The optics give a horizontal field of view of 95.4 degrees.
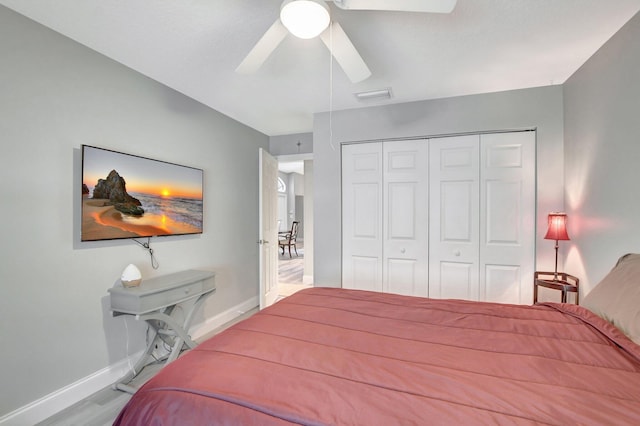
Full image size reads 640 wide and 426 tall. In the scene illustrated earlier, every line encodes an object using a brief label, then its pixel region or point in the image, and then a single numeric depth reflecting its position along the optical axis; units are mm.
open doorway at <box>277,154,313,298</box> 5332
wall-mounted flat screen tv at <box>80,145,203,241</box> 2109
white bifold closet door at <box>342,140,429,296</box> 3125
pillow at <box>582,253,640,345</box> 1224
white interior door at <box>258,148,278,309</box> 3473
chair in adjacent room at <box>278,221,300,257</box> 8251
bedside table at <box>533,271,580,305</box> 2307
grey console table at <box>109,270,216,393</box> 2098
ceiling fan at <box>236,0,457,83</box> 1289
